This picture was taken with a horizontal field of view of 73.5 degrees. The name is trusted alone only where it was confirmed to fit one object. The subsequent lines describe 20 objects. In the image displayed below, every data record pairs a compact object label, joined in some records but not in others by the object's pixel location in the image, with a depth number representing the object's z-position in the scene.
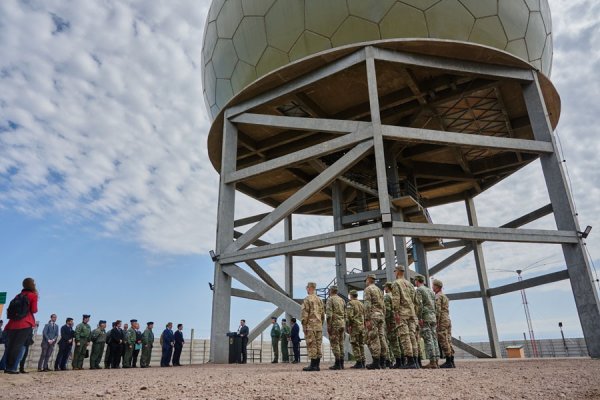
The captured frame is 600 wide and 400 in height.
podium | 9.87
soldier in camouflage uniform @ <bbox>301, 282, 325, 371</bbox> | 6.22
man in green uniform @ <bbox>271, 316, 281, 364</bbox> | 13.54
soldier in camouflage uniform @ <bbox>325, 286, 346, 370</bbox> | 6.37
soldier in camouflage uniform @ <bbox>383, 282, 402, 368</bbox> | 6.58
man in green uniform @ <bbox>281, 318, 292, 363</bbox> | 13.07
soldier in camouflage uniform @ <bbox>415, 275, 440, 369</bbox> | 6.38
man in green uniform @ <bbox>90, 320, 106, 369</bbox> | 11.15
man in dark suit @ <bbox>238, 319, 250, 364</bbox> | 10.22
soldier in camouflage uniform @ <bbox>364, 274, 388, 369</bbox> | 6.12
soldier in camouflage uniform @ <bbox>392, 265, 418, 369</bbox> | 5.92
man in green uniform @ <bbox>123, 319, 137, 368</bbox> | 11.56
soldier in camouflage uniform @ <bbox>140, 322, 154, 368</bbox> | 11.93
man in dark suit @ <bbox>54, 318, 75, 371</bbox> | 10.38
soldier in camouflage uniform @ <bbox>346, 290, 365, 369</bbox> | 6.86
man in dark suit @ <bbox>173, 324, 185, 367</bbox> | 12.02
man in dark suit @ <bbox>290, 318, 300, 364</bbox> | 11.52
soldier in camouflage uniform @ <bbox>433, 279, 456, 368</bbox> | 6.29
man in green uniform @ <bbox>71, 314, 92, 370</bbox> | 10.75
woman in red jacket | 5.69
